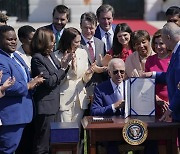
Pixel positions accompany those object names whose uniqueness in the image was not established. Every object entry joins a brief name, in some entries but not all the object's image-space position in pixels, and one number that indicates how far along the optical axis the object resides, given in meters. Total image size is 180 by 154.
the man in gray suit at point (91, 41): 12.55
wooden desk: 9.47
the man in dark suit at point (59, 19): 13.81
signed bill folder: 10.14
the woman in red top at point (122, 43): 12.81
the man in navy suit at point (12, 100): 10.12
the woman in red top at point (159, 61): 11.22
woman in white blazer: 11.64
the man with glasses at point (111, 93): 10.52
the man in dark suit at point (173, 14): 13.93
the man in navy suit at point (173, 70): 9.43
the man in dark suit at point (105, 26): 14.10
